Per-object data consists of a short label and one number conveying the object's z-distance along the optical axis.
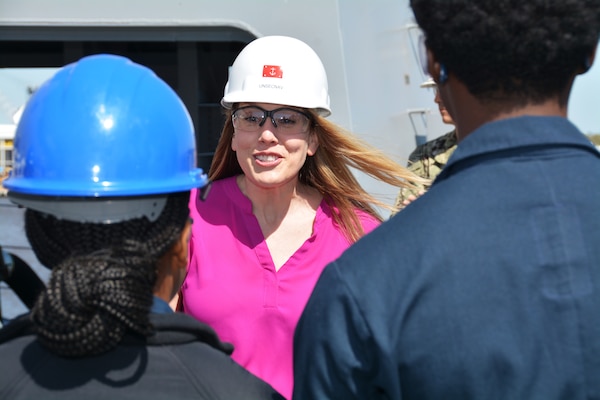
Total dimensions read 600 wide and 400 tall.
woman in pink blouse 2.04
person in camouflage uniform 3.64
